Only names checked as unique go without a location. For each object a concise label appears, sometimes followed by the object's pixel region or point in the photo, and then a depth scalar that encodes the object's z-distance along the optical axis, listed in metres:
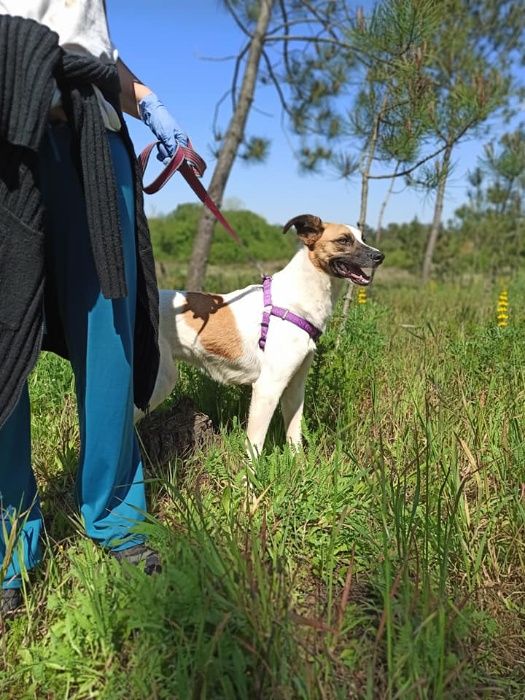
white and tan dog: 2.88
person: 1.55
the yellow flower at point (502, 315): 4.18
